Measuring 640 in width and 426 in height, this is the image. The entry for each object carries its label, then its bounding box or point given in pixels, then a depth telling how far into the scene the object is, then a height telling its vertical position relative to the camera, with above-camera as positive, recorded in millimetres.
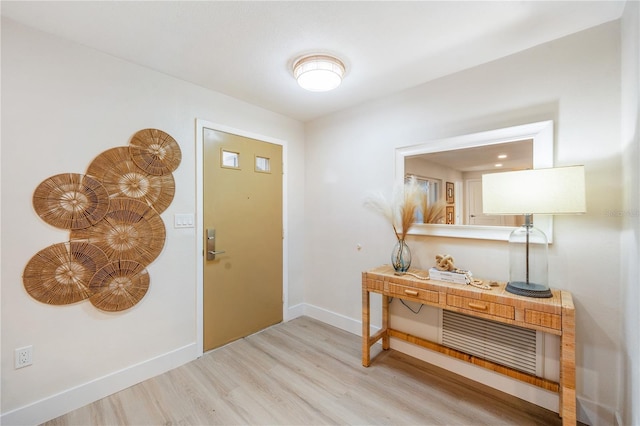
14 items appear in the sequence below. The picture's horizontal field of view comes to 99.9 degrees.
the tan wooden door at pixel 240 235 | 2525 -234
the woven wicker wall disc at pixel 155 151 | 2068 +494
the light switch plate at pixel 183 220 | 2293 -64
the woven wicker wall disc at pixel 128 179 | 1915 +254
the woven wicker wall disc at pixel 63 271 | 1676 -384
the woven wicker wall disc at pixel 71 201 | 1705 +80
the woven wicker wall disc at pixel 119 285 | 1892 -535
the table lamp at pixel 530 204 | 1503 +54
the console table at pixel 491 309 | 1460 -616
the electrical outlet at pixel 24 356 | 1630 -882
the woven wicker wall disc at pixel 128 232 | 1897 -146
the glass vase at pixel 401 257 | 2271 -379
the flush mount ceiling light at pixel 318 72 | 1947 +1047
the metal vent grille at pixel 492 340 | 1873 -954
